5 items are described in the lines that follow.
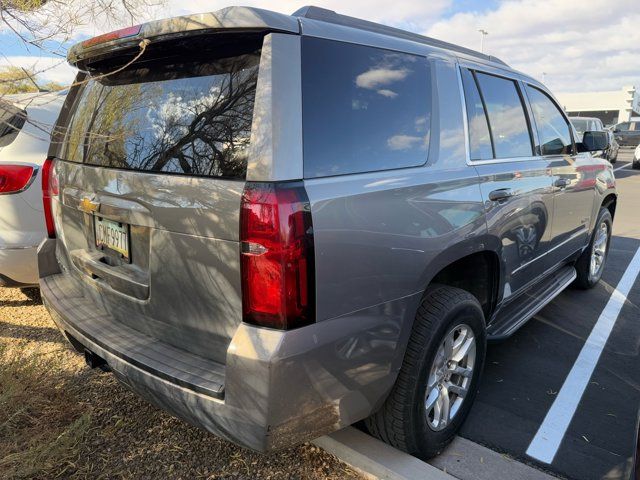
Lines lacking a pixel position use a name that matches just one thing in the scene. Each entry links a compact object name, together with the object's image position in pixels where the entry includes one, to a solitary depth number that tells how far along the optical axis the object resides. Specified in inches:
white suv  151.4
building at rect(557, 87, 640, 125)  2115.4
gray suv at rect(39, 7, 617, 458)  71.7
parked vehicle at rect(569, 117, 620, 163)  679.7
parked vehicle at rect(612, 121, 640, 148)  1103.8
